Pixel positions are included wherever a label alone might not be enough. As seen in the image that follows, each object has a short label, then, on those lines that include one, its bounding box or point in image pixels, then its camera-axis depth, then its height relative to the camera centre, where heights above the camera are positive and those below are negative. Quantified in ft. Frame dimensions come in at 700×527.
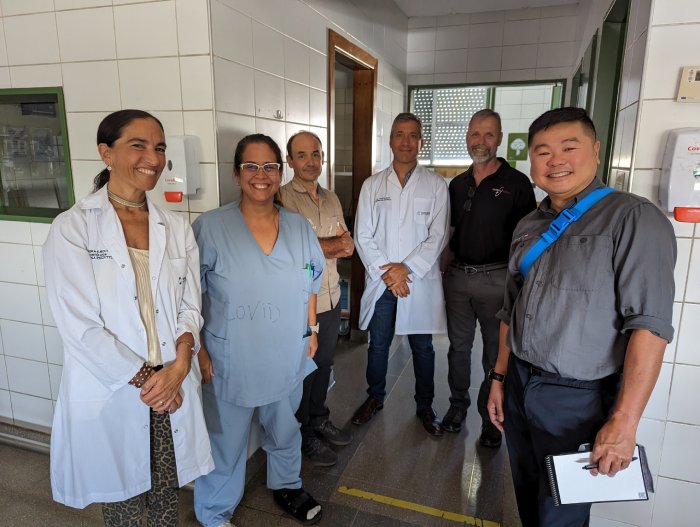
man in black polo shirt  7.47 -1.13
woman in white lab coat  4.14 -1.59
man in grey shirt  3.72 -1.20
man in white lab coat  8.08 -1.48
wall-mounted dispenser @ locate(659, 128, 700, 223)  4.57 -0.06
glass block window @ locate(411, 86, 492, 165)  15.61 +1.69
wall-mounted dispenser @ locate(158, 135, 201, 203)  5.97 -0.05
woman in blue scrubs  5.46 -1.69
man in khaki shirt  7.15 -1.48
